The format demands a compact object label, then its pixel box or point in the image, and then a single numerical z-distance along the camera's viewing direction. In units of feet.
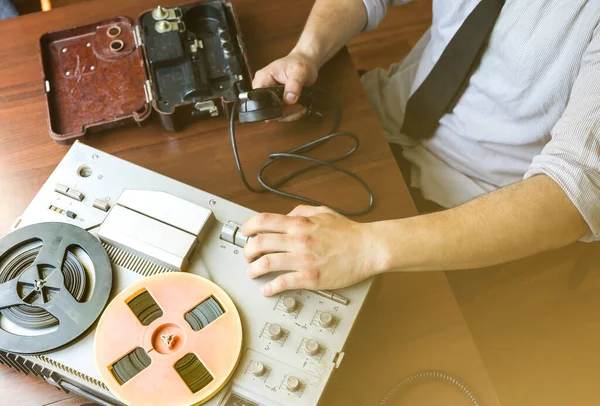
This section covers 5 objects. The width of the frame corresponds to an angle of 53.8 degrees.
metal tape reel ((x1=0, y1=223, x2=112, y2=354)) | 2.48
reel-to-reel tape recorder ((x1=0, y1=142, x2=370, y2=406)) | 2.43
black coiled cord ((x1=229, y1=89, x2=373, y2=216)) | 3.23
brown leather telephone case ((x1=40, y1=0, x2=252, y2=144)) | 3.38
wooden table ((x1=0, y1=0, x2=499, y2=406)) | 2.83
